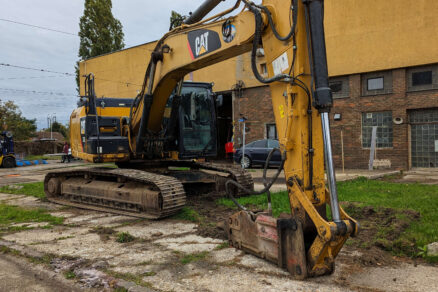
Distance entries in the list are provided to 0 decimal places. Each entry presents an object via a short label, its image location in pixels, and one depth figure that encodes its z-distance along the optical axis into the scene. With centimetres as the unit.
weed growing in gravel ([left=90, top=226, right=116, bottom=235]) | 595
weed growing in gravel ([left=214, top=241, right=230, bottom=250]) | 484
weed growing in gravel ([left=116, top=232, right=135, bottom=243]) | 539
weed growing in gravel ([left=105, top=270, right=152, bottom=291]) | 374
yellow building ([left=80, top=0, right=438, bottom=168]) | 1525
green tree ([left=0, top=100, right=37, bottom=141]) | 4458
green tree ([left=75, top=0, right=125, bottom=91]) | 3591
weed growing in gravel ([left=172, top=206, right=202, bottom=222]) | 659
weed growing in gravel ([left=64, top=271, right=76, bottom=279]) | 405
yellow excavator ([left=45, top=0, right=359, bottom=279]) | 382
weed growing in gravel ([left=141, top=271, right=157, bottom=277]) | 397
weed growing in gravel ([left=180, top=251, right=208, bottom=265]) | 439
